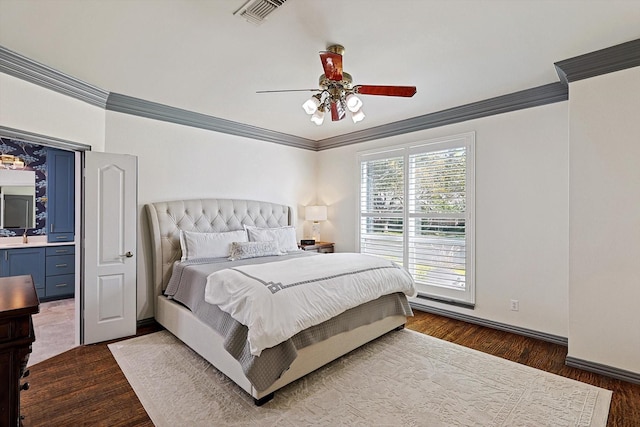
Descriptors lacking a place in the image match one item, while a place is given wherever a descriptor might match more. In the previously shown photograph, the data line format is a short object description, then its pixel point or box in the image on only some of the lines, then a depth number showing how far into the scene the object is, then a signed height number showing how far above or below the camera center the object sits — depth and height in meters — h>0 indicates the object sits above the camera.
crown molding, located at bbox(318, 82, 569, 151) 3.40 +1.30
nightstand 5.36 -0.61
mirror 4.92 +0.22
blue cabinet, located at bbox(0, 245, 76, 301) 4.50 -0.83
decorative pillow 3.95 -0.49
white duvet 2.29 -0.68
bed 2.38 -1.01
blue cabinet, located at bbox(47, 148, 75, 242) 4.92 +0.27
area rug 2.20 -1.44
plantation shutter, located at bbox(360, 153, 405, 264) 4.77 +0.10
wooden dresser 1.59 -0.71
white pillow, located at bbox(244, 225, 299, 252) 4.52 -0.35
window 4.09 +0.01
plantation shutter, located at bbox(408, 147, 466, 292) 4.12 -0.07
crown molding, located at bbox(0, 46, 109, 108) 2.65 +1.28
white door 3.36 -0.38
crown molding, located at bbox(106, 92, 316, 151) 3.73 +1.30
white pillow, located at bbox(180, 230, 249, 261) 3.87 -0.41
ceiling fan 2.40 +1.04
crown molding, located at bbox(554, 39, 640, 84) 2.59 +1.33
